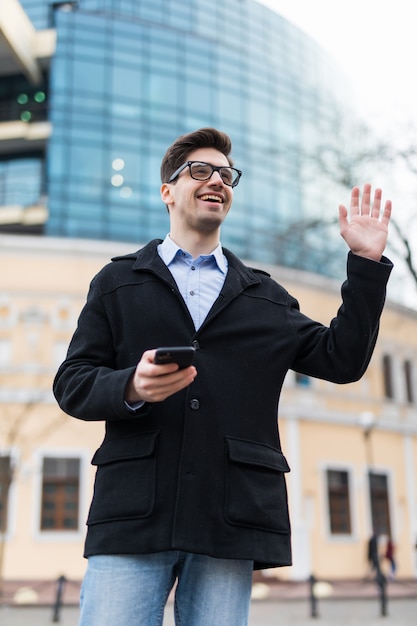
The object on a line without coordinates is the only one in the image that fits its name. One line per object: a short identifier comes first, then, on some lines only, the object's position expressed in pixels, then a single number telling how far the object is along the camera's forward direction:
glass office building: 30.02
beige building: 19.39
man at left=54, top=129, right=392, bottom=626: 2.21
